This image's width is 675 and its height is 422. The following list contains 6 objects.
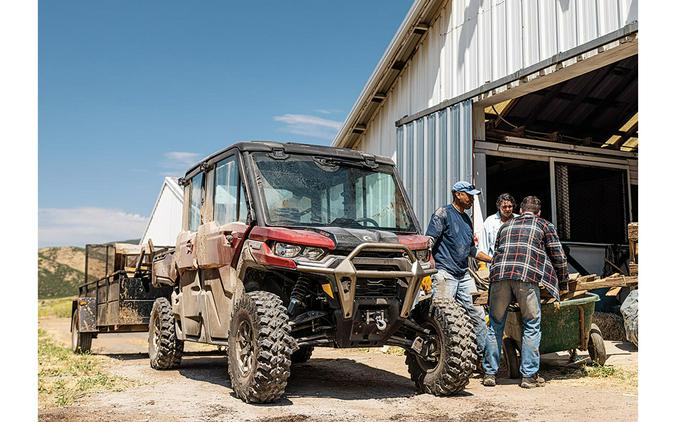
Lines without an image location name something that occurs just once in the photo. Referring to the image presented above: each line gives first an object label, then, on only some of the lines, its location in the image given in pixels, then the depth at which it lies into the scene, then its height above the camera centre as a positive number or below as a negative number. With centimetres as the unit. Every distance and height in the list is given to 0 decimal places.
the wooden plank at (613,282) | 846 -53
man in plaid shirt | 762 -40
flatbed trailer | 1142 -89
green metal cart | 817 -102
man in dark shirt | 796 -13
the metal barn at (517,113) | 975 +221
